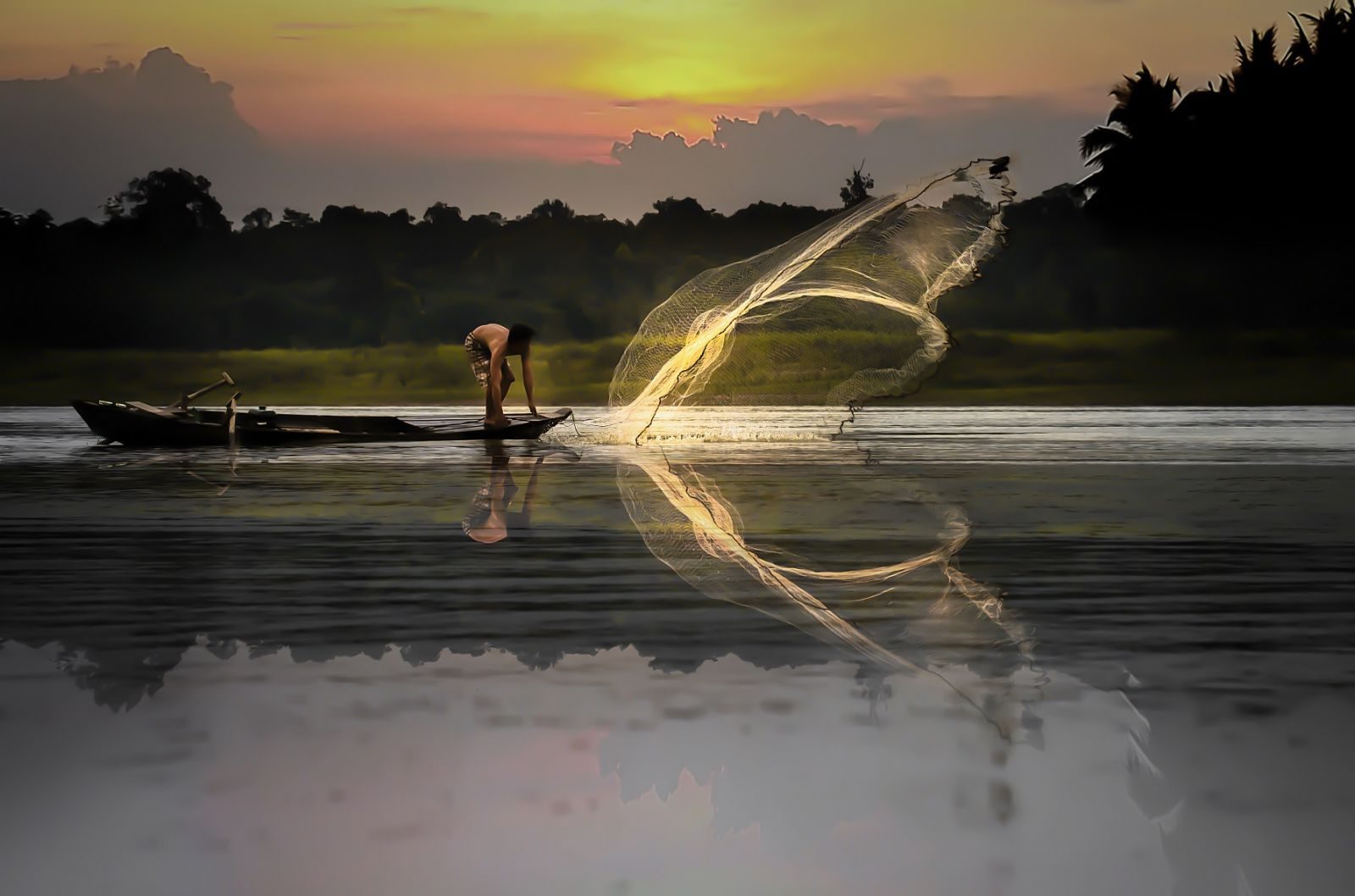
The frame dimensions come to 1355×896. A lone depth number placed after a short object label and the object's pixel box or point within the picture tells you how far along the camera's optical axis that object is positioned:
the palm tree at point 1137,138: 79.56
